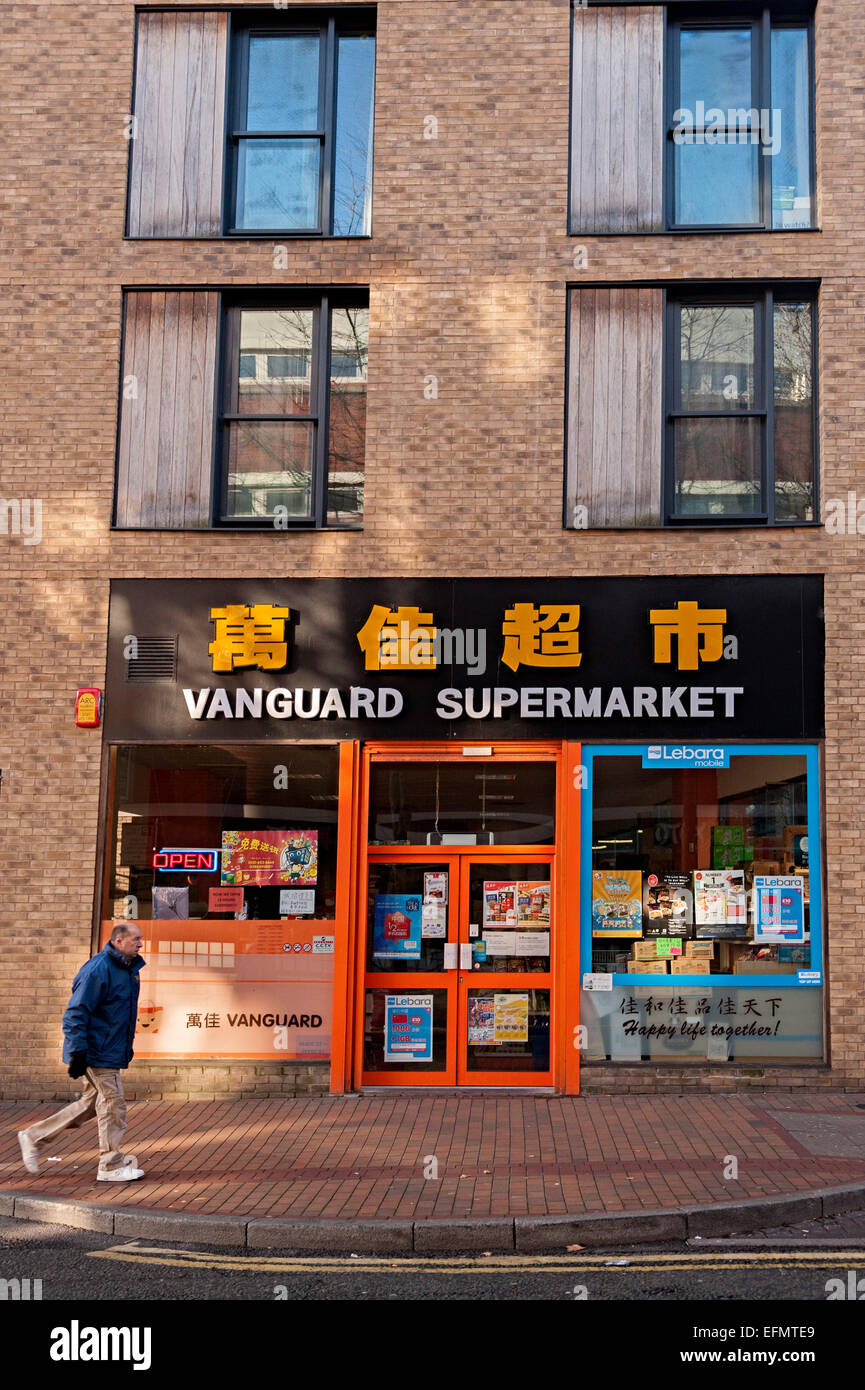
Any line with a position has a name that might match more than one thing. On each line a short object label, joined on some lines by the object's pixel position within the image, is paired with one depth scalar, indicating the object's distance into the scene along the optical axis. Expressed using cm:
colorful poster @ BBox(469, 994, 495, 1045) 1152
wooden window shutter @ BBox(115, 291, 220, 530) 1206
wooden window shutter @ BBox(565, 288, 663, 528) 1183
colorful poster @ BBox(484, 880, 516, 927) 1163
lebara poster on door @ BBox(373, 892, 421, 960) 1164
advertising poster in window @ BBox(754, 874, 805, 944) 1136
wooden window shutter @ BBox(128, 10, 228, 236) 1231
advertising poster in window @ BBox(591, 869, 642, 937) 1144
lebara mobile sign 1147
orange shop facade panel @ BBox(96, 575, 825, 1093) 1138
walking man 833
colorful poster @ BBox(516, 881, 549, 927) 1162
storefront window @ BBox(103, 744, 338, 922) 1166
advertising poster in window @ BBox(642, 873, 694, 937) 1145
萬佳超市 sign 1146
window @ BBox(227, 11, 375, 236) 1241
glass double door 1148
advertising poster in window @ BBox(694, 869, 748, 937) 1143
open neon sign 1173
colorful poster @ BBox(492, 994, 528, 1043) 1150
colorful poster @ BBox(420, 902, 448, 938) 1166
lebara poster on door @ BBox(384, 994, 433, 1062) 1151
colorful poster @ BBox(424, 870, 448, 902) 1170
